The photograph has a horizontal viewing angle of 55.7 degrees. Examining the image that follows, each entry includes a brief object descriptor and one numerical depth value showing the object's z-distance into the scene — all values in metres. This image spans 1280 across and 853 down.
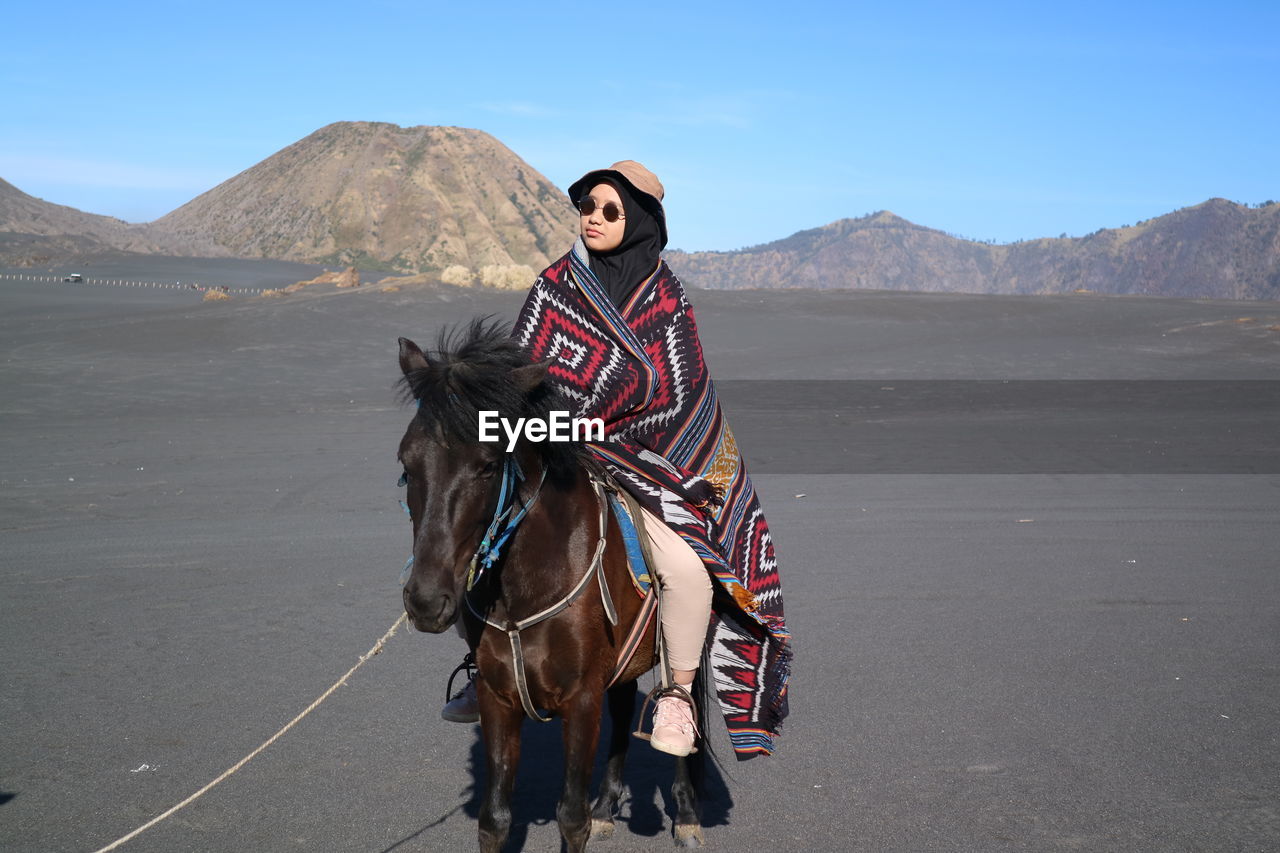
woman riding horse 4.06
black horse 3.28
